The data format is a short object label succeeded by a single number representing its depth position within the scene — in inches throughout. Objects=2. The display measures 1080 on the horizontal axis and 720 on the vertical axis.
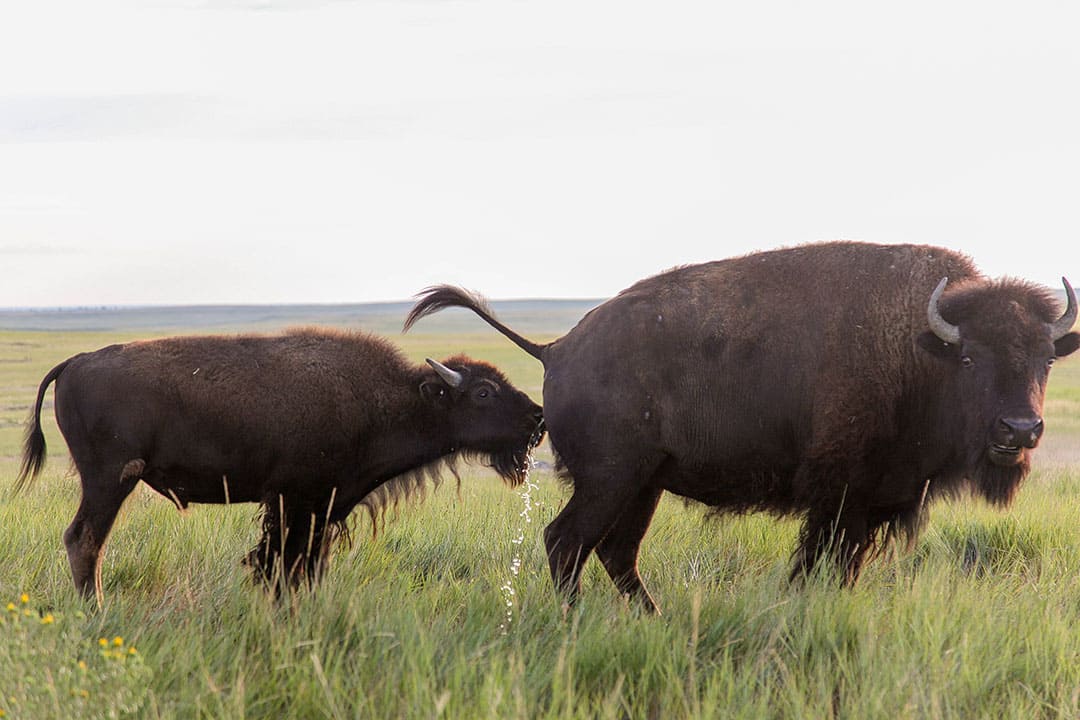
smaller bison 451.8
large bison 412.5
